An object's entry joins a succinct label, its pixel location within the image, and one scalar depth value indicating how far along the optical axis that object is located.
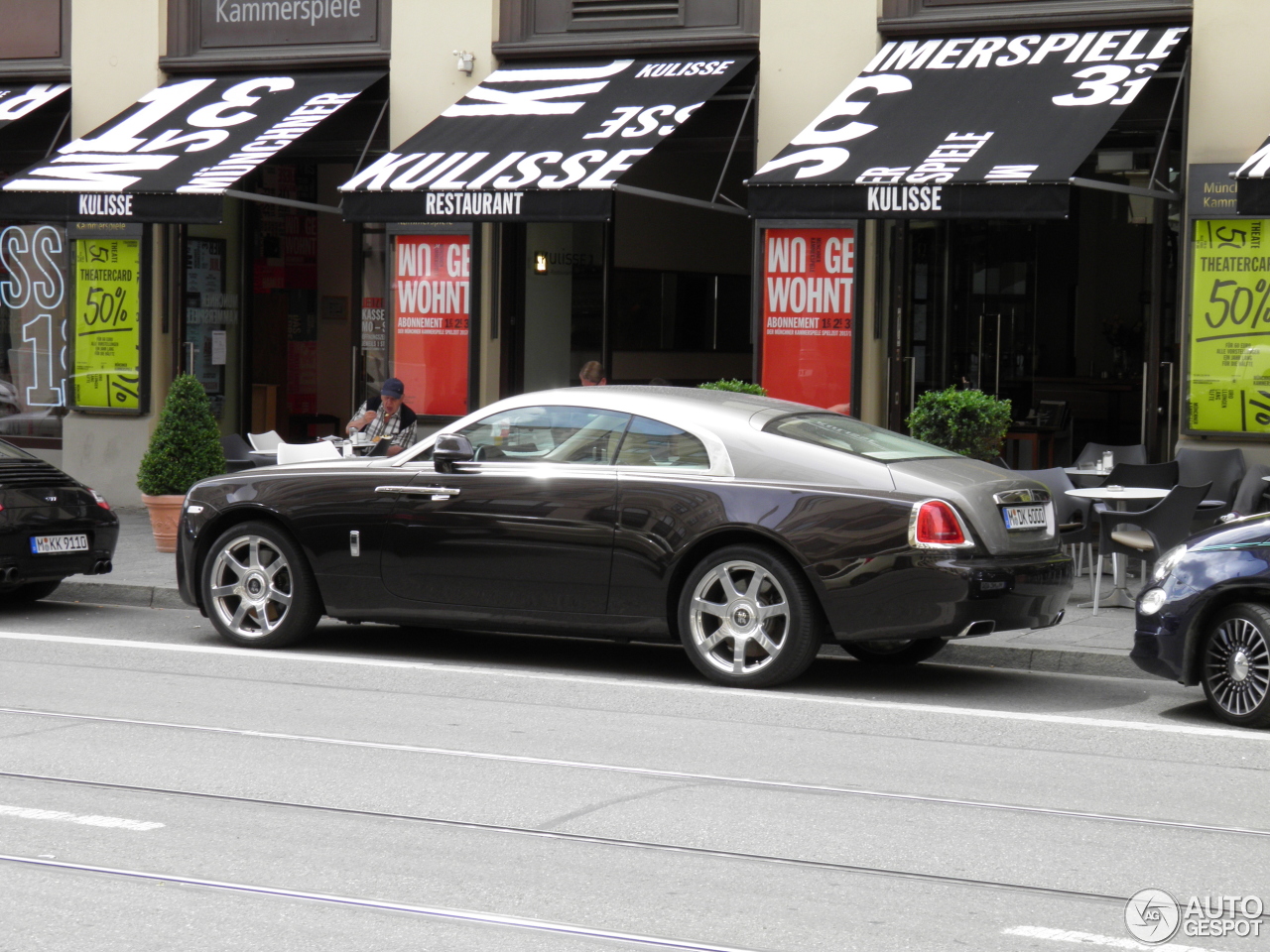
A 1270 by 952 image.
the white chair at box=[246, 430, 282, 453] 15.31
